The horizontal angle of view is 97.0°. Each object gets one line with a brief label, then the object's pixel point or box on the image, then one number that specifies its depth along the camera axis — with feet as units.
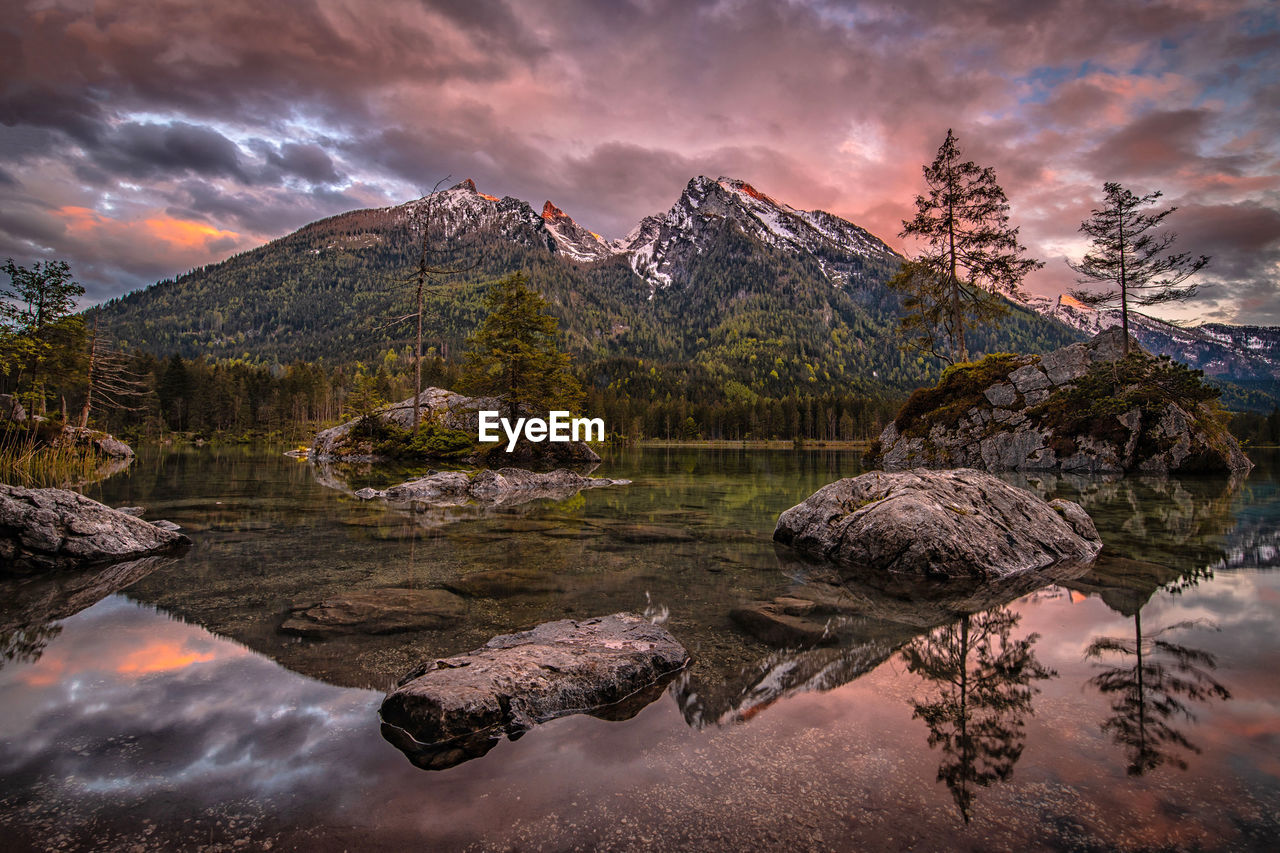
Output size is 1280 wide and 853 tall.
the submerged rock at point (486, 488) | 60.80
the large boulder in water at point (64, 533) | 28.14
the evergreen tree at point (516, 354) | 107.34
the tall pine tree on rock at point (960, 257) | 113.80
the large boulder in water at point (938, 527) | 29.86
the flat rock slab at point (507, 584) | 25.68
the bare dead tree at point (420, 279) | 113.39
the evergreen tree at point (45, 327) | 63.41
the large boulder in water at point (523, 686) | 13.11
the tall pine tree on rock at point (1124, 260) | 110.01
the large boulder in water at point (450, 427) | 120.37
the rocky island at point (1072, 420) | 101.65
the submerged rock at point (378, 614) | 20.67
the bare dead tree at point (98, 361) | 134.41
